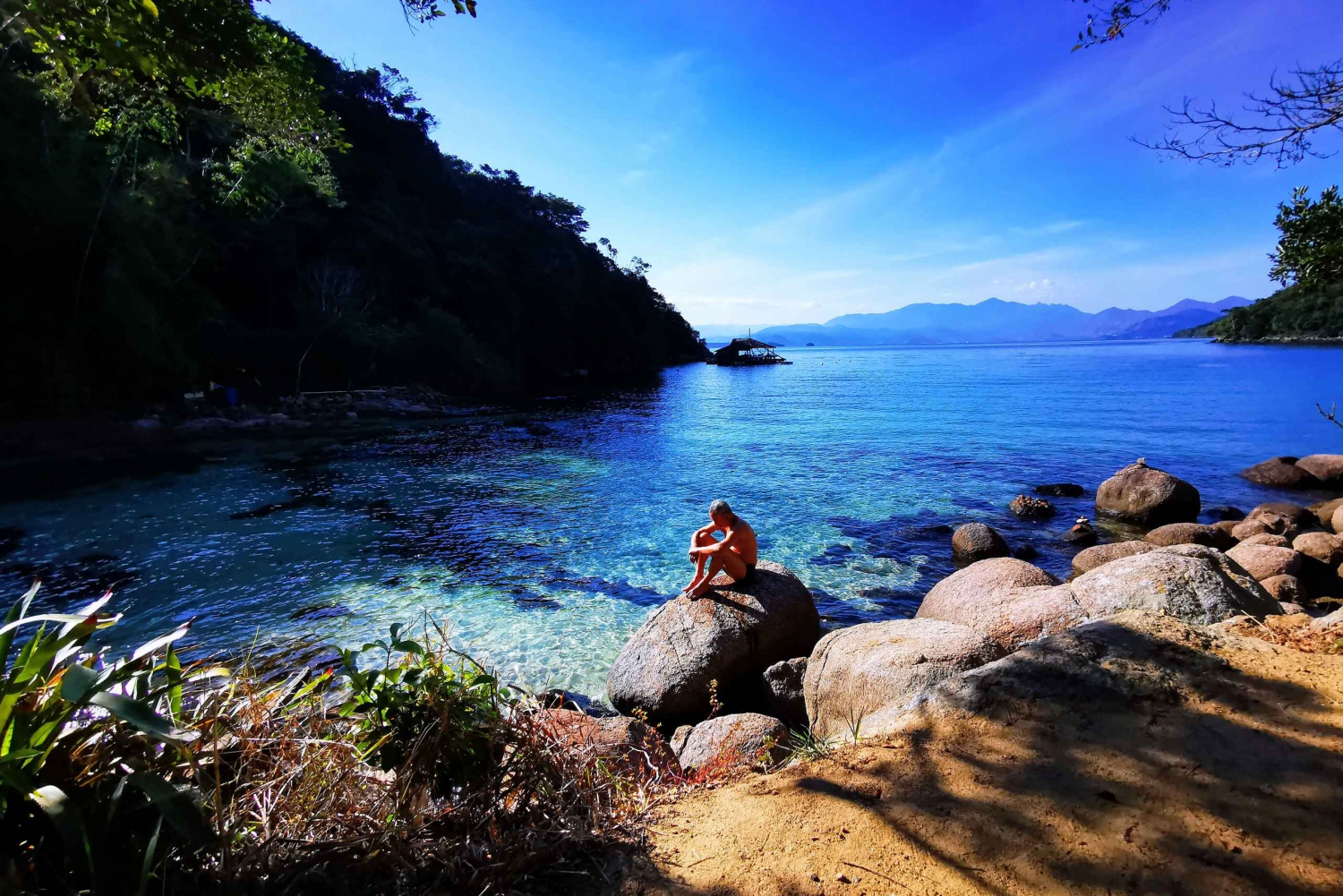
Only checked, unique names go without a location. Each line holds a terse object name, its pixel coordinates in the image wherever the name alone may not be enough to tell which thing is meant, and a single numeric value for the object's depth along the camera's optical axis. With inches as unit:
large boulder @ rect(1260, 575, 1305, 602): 362.0
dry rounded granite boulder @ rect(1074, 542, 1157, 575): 424.9
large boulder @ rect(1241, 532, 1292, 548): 453.1
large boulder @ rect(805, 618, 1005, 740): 188.2
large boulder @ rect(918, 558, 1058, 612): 303.3
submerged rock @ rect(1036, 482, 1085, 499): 707.4
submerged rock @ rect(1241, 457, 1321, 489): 714.8
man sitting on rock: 301.0
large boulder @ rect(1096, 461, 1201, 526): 588.1
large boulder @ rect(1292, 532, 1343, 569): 428.5
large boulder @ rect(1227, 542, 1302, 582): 392.8
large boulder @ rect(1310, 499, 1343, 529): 563.4
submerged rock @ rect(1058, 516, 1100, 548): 533.6
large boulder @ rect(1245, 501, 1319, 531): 556.4
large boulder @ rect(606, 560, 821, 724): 276.1
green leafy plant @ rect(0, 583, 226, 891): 71.5
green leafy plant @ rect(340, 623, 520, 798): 103.0
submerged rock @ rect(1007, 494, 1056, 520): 625.0
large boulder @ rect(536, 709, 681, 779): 132.1
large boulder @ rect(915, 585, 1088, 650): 237.5
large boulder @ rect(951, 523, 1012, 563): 500.7
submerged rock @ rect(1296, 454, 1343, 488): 698.8
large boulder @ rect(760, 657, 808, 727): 263.4
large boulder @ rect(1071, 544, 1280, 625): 202.2
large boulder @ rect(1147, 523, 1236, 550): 490.6
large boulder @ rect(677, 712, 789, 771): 203.3
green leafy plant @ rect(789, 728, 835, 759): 139.1
